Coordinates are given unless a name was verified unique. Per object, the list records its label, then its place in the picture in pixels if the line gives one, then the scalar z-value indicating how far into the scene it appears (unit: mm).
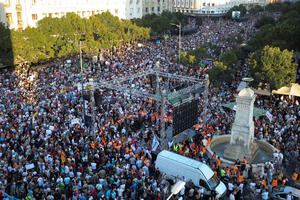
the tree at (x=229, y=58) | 33312
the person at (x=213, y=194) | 14177
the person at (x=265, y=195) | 14272
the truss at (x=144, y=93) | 19550
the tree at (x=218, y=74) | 30172
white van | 14703
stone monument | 17891
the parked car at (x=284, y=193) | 14430
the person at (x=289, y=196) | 13863
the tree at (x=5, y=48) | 37250
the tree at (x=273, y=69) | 26438
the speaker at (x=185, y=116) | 19588
